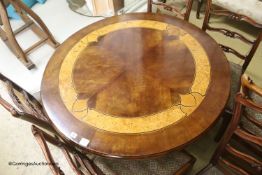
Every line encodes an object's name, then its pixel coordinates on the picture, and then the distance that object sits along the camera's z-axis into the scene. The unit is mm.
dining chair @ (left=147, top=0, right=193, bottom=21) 1698
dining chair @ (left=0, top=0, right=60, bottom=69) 2002
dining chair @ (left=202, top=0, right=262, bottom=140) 1462
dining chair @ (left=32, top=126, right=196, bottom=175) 1188
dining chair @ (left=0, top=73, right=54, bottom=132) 982
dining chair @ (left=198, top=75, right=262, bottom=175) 878
